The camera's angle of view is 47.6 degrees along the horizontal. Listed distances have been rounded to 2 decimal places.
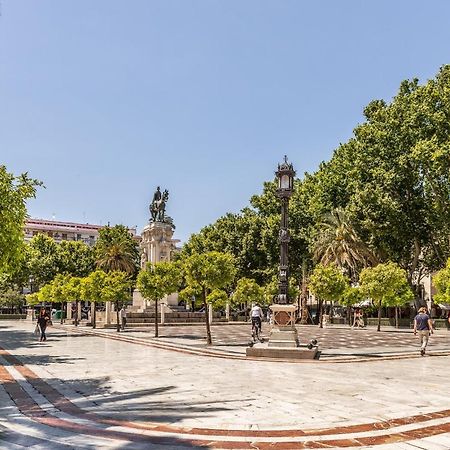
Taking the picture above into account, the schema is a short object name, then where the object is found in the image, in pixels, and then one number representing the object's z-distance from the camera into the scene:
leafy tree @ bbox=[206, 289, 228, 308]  27.11
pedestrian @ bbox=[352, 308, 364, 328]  41.21
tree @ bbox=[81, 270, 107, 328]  34.16
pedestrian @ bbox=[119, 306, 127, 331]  34.18
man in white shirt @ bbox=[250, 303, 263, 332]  22.56
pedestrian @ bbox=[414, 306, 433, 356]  18.35
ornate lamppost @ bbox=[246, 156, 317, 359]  16.33
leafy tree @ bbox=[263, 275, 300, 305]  46.50
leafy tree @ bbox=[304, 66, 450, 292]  34.97
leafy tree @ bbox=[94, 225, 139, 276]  64.88
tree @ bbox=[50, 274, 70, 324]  42.75
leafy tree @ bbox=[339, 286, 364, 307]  40.38
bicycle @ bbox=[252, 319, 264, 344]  22.39
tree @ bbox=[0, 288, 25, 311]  60.84
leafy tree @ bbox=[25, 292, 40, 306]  50.68
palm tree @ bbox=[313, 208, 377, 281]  43.38
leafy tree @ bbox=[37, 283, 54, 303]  45.09
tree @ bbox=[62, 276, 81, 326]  40.22
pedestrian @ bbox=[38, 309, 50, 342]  24.89
